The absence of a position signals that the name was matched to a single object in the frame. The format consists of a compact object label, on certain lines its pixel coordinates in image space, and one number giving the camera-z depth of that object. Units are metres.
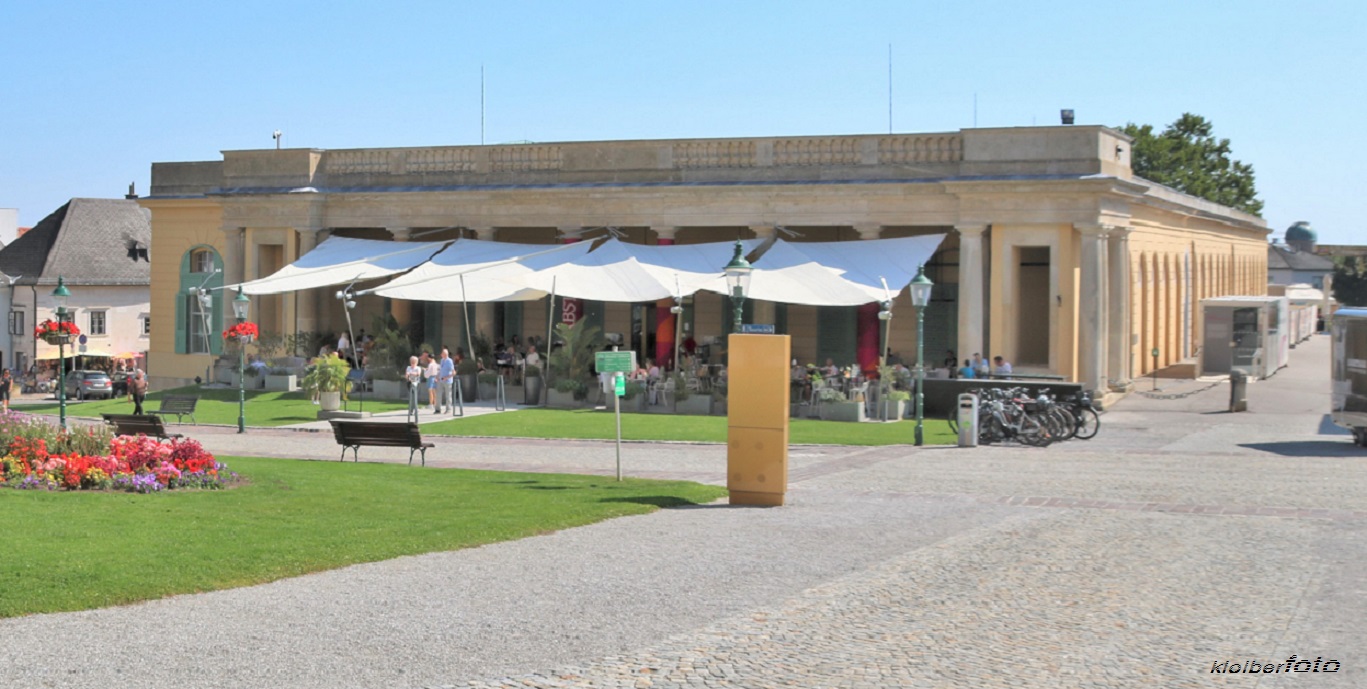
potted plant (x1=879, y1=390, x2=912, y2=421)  31.45
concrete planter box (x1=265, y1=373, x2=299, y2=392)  38.62
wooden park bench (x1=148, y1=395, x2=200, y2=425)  31.11
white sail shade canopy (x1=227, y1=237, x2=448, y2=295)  36.44
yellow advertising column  17.36
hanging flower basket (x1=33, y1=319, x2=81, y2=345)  32.41
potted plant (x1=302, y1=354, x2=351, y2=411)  32.25
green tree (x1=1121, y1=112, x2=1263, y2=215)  82.69
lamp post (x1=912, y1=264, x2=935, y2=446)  26.37
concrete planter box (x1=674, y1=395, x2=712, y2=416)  33.22
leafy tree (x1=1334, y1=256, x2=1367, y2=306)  118.50
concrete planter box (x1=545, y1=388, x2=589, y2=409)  34.91
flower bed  16.73
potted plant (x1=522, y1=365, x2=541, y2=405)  35.31
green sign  18.86
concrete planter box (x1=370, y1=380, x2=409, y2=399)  36.28
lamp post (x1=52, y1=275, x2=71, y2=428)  29.80
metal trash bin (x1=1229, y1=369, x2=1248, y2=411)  33.06
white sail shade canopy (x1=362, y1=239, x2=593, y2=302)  34.22
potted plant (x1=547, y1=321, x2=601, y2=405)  34.78
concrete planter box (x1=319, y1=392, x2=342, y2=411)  32.38
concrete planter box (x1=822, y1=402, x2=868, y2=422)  31.22
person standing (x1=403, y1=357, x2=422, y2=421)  30.31
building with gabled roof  70.56
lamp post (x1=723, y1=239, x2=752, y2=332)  19.78
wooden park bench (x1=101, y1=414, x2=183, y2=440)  24.16
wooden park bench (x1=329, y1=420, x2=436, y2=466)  21.80
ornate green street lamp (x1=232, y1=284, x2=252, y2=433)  34.78
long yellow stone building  35.41
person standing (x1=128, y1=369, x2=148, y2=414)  32.69
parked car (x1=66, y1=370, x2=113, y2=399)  53.06
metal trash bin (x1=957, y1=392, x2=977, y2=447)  25.47
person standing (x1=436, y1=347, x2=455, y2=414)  32.84
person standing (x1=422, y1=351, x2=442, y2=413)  33.09
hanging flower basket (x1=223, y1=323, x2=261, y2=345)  34.91
